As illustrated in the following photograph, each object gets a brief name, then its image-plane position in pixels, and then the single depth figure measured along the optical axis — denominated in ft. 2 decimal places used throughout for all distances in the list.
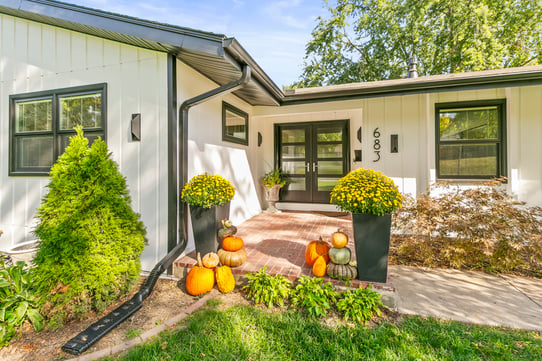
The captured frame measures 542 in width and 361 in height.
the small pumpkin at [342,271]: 8.20
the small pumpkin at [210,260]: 8.98
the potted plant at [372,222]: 7.88
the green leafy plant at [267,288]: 7.90
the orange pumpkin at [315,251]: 9.00
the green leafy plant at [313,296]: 7.34
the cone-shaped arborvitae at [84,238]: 7.31
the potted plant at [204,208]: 9.67
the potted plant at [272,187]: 19.27
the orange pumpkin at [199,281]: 8.61
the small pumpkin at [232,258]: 9.44
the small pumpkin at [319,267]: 8.49
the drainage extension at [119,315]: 6.23
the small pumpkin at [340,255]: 8.39
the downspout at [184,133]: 10.06
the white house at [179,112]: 9.93
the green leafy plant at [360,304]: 7.12
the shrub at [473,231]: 10.07
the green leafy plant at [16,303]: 6.70
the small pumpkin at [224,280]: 8.71
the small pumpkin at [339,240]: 8.57
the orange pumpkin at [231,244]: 9.68
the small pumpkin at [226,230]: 9.98
